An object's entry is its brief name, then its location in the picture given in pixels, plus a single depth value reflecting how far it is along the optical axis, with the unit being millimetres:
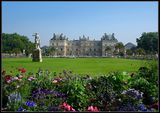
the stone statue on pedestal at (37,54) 18754
